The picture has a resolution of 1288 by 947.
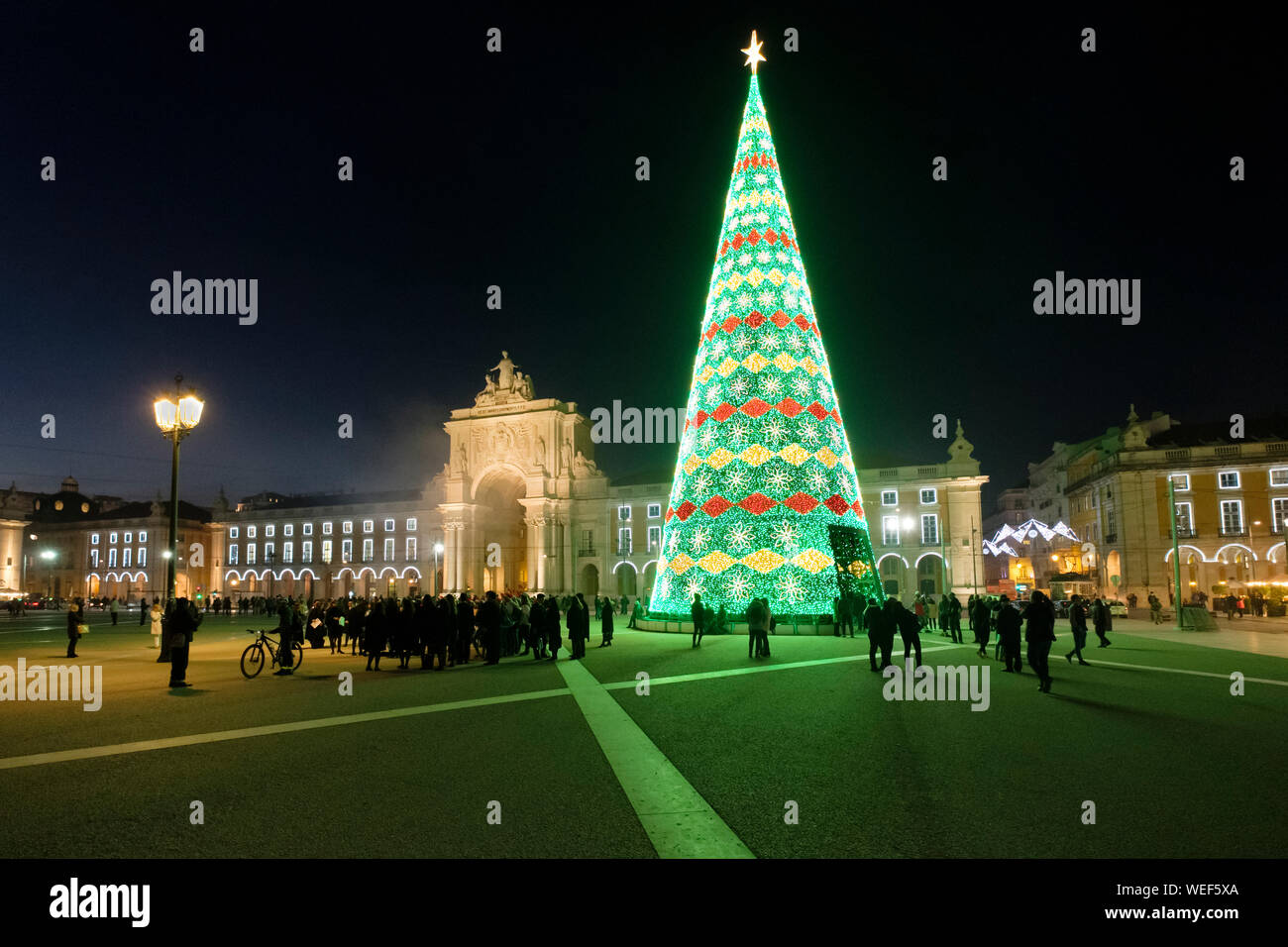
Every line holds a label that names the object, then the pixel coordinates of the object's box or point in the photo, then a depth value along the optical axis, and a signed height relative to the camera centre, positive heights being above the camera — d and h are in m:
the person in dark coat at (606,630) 21.36 -2.53
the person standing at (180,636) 12.41 -1.45
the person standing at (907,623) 14.12 -1.64
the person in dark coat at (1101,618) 18.39 -2.15
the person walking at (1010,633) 13.77 -1.81
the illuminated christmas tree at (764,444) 21.30 +2.53
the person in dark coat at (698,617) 19.84 -2.05
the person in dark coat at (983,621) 17.17 -1.99
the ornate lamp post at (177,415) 16.30 +2.74
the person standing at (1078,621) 14.67 -1.74
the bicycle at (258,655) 14.41 -2.17
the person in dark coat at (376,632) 15.80 -1.85
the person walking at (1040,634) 11.22 -1.51
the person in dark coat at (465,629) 16.38 -1.87
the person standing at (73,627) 18.44 -1.88
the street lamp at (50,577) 86.71 -3.24
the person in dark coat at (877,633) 13.88 -1.78
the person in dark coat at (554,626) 17.30 -1.93
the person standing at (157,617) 20.10 -1.85
